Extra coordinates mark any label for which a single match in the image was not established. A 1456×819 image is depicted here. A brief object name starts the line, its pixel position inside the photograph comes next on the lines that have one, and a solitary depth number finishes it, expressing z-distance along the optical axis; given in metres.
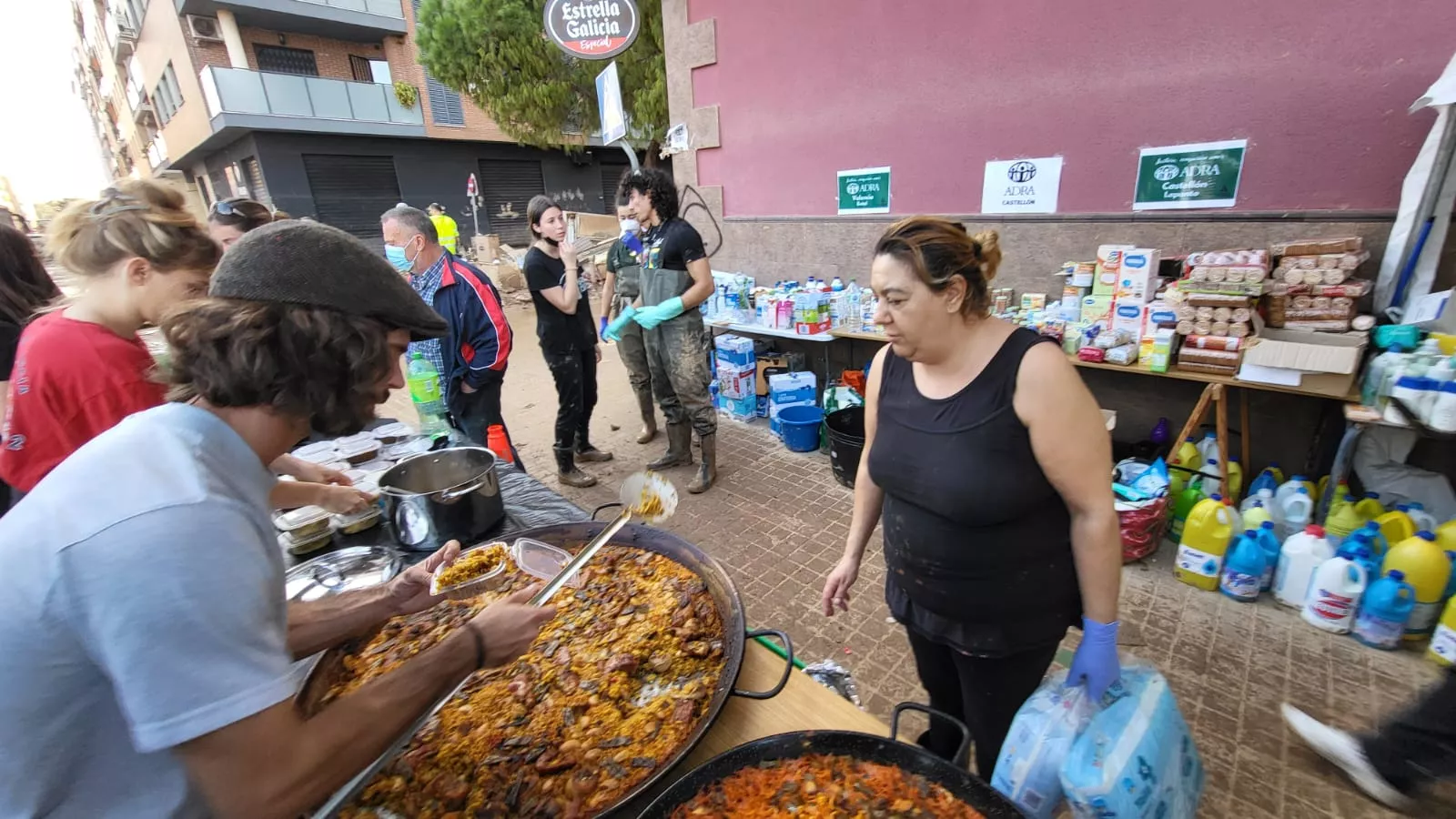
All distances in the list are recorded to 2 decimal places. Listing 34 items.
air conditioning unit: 15.35
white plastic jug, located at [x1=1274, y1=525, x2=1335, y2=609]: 2.86
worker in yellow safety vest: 8.55
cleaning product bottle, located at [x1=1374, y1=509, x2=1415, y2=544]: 2.81
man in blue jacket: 3.46
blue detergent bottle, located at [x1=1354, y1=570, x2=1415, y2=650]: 2.55
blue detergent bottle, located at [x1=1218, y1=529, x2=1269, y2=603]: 2.94
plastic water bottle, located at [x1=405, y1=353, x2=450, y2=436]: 3.69
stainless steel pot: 1.84
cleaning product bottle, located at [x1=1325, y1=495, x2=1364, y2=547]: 2.97
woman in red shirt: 1.78
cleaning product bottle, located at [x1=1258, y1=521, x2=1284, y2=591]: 2.97
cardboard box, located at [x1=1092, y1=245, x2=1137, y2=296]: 3.71
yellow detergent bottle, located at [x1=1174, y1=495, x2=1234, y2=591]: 3.04
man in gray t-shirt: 0.73
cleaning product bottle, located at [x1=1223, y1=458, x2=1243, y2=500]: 3.51
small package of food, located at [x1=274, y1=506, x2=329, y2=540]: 1.94
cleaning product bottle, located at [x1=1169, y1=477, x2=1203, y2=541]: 3.42
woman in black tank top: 1.39
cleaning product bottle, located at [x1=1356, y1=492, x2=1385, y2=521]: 2.94
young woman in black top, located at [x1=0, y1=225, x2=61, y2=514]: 2.44
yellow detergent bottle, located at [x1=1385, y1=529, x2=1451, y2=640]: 2.55
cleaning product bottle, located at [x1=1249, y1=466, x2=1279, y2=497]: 3.36
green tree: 10.19
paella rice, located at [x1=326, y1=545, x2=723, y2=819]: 1.19
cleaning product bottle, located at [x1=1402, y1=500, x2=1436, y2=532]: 2.85
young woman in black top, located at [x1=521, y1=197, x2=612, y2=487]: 4.31
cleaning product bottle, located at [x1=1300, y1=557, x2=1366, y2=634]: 2.68
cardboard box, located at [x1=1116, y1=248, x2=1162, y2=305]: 3.55
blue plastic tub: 5.09
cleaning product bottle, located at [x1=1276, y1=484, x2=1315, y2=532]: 3.12
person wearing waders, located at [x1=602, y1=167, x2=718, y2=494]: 4.21
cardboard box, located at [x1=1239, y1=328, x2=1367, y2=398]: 2.86
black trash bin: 4.24
